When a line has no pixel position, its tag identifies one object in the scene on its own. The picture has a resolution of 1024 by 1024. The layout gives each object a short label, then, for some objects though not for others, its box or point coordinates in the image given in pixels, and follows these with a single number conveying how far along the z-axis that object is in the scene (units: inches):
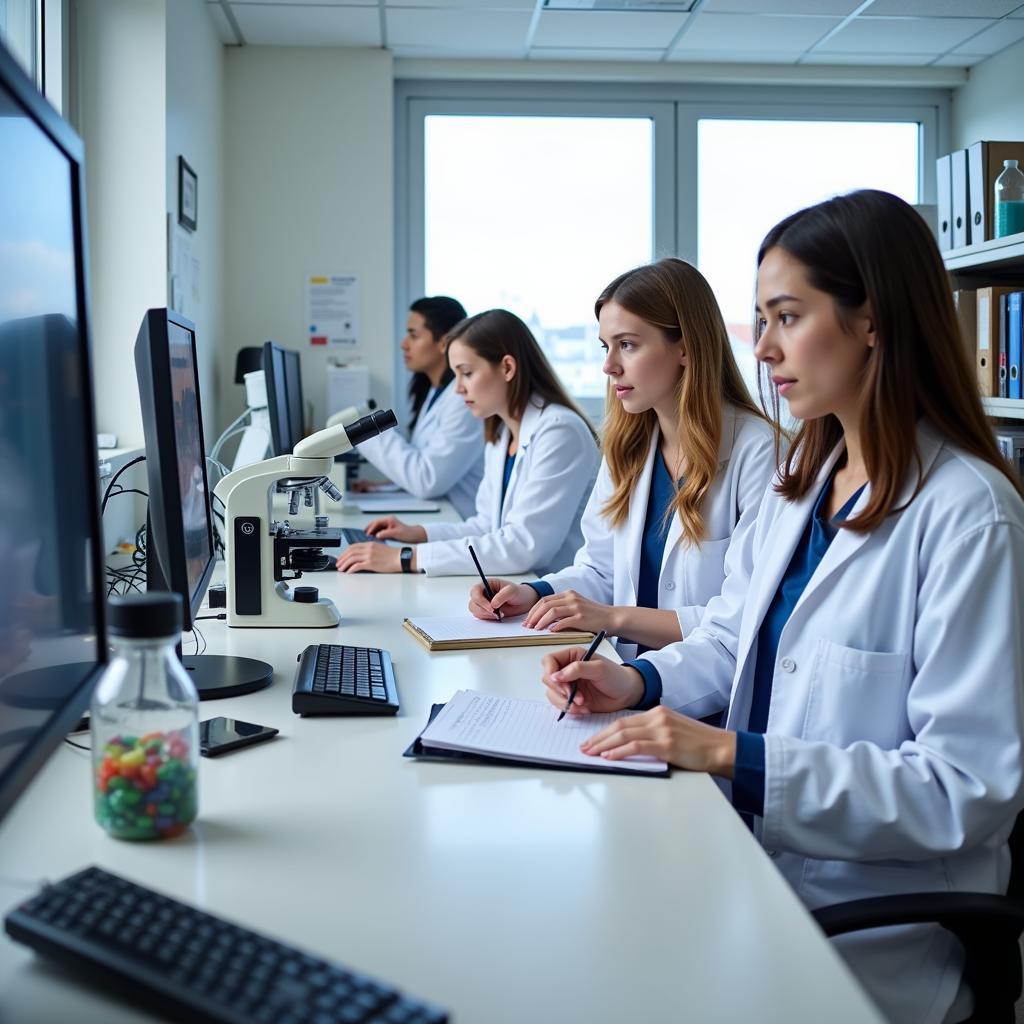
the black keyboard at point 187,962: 22.1
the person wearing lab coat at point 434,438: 141.8
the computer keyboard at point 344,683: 46.4
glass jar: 31.2
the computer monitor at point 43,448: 27.7
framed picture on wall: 130.0
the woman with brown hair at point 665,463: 71.2
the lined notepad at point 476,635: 60.7
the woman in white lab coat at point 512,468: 87.7
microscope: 63.2
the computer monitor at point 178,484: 44.9
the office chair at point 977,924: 35.9
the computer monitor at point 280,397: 106.0
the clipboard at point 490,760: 39.5
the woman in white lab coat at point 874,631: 38.5
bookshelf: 98.2
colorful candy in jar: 31.7
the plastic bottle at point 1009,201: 103.3
